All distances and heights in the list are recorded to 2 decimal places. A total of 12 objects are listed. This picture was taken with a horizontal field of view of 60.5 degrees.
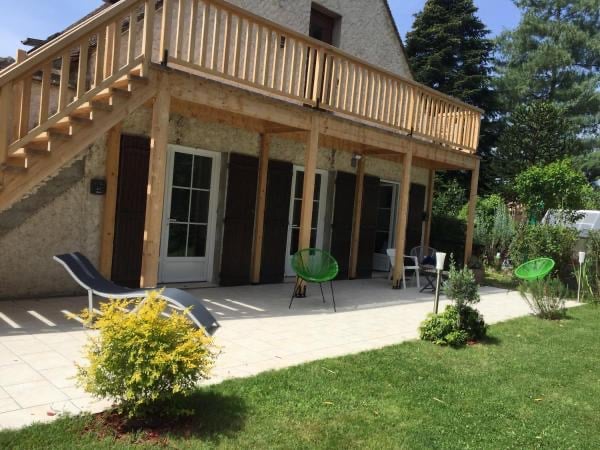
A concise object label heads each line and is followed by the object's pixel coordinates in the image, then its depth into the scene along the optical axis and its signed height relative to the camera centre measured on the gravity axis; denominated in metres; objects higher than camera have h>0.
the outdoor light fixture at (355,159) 9.80 +1.08
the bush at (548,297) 7.18 -0.92
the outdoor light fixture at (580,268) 8.79 -0.62
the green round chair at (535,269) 8.09 -0.64
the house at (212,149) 4.98 +0.75
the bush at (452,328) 5.29 -1.11
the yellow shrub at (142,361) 2.67 -0.86
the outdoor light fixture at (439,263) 5.47 -0.43
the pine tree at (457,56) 24.34 +8.08
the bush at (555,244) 10.71 -0.27
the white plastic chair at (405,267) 9.11 -0.77
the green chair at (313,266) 6.69 -0.73
